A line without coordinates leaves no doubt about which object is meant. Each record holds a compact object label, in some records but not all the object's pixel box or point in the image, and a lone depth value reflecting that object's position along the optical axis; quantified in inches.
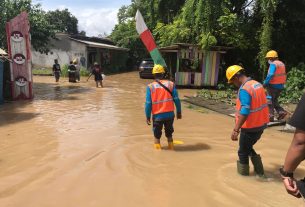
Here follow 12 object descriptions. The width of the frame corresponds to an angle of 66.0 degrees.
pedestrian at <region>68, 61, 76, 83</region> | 543.0
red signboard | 333.6
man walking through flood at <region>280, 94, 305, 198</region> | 67.3
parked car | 670.0
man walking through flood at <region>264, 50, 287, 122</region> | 218.7
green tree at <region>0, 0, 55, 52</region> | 475.7
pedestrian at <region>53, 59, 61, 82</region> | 552.6
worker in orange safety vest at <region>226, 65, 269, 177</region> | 125.3
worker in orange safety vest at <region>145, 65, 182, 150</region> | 164.4
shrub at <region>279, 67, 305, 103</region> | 318.6
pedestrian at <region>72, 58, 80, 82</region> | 548.4
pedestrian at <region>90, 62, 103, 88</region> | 487.3
